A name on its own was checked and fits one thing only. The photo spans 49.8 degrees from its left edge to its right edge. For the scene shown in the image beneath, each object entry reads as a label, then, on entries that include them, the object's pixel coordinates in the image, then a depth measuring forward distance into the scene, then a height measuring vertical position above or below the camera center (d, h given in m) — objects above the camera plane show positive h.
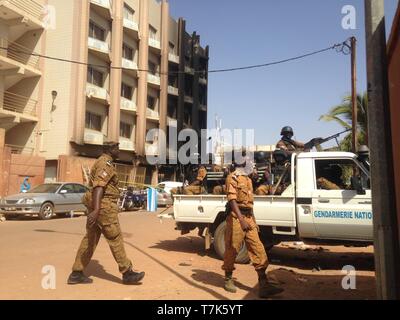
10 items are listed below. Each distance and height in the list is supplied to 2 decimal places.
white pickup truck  7.14 -0.17
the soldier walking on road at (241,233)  5.52 -0.45
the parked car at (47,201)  15.63 -0.12
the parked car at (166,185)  26.56 +0.86
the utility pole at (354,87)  14.18 +4.01
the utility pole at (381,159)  4.20 +0.40
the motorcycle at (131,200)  22.67 -0.09
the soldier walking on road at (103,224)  5.81 -0.35
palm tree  16.70 +3.24
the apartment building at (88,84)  27.52 +8.05
